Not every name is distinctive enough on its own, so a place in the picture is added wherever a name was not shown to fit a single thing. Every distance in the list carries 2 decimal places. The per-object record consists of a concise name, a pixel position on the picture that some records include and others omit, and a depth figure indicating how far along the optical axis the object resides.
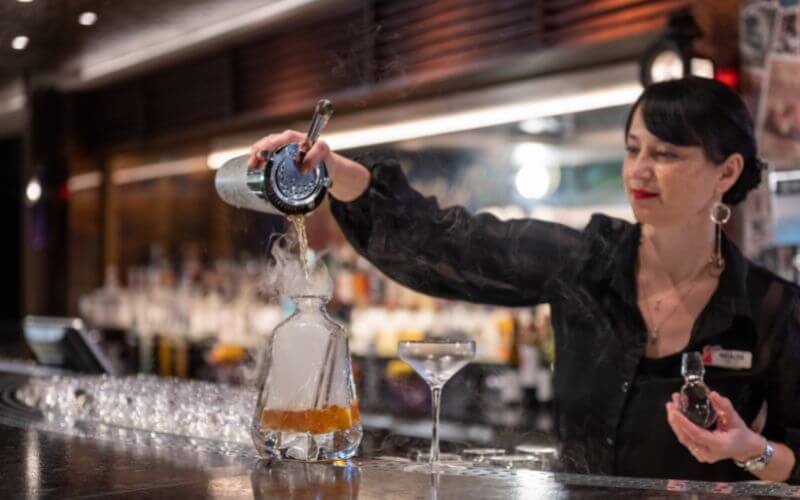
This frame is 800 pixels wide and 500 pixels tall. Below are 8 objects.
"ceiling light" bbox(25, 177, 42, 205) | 7.04
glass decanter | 1.37
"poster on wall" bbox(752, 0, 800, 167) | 3.33
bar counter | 1.13
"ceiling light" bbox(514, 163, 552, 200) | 4.60
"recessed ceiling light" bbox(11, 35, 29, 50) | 2.22
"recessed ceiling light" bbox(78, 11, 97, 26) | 2.27
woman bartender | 1.86
